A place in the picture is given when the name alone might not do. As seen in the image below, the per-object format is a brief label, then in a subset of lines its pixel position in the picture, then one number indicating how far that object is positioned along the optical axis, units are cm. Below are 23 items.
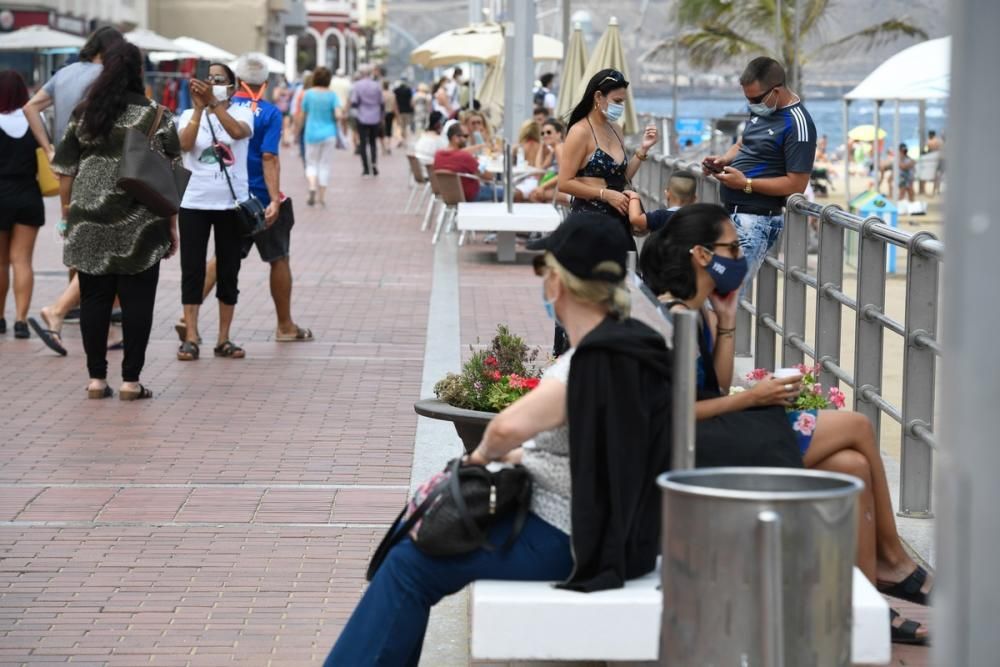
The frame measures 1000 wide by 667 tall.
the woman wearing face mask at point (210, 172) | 1793
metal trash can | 553
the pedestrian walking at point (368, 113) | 5534
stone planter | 992
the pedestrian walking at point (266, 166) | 1870
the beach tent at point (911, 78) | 4173
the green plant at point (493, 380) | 1028
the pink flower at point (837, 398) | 946
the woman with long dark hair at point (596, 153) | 1494
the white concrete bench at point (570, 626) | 654
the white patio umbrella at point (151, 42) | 8007
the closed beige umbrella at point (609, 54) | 3216
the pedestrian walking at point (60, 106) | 1799
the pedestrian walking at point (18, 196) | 1946
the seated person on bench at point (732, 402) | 813
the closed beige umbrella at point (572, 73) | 3414
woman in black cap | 662
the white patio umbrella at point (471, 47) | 5054
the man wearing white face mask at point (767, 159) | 1529
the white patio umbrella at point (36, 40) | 6673
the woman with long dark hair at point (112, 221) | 1557
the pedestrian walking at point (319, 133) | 4107
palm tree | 6109
